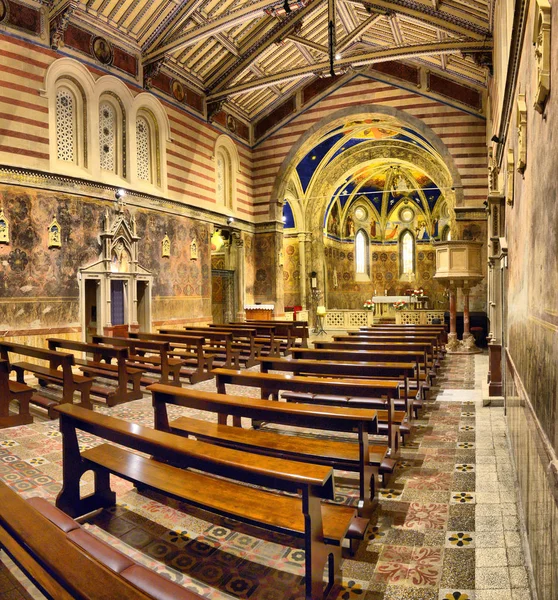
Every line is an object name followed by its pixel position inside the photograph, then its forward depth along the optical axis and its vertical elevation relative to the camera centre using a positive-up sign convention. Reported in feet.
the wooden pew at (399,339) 28.56 -2.68
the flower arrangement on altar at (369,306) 68.10 -1.32
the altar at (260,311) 59.98 -1.66
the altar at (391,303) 87.92 -1.20
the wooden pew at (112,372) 24.40 -4.06
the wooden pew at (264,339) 38.45 -3.53
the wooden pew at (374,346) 25.96 -2.76
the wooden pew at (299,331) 43.16 -3.10
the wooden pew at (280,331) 41.57 -3.08
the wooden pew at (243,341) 35.91 -3.60
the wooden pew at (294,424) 11.64 -3.90
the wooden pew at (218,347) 32.71 -3.69
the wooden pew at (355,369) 18.44 -2.90
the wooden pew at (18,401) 20.63 -4.47
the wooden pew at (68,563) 5.12 -3.12
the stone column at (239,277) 61.41 +2.79
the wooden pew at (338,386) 14.62 -2.93
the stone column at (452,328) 44.21 -3.09
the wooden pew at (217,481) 7.97 -3.86
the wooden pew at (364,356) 21.11 -2.78
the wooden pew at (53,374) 21.94 -3.75
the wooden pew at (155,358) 27.61 -3.79
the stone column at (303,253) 79.00 +7.57
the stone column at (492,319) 27.31 -1.45
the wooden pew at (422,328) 36.47 -2.56
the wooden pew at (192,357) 30.55 -4.04
